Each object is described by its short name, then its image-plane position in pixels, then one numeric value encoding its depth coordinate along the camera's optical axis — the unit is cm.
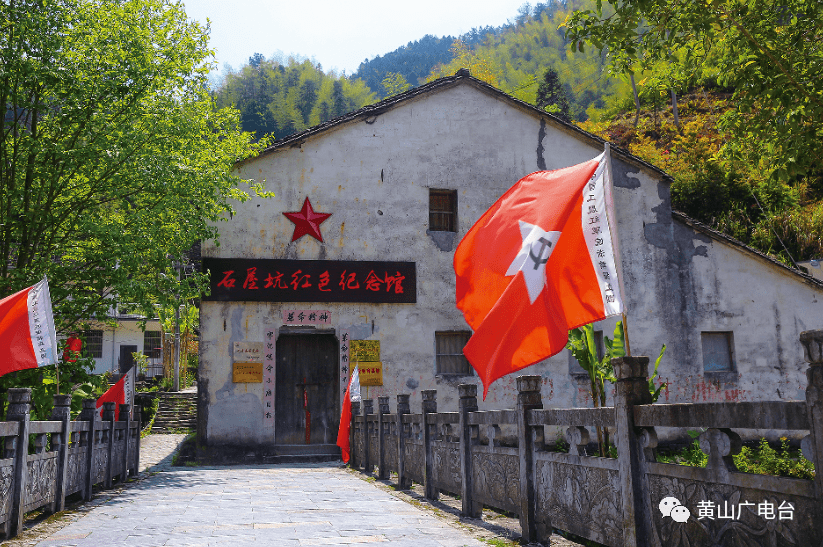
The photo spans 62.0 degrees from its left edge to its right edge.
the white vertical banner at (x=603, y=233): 526
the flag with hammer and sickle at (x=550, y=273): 543
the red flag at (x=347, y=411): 1411
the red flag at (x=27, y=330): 811
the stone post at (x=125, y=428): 1224
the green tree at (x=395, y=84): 5950
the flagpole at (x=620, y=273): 501
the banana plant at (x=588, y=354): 1191
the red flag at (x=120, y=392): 1260
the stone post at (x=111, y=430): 1105
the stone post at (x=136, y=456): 1321
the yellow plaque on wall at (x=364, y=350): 1667
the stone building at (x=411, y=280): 1630
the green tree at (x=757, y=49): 960
